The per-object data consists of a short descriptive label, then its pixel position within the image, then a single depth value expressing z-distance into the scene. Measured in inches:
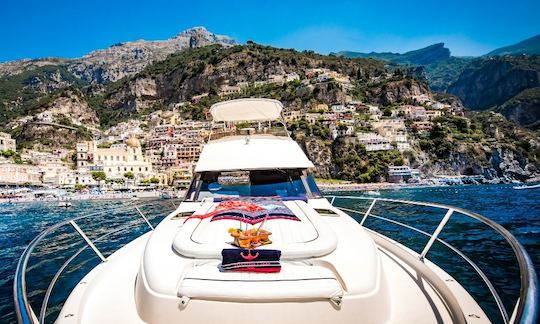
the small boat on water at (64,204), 2208.9
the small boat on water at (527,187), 3013.0
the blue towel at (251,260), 102.7
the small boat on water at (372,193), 3195.4
